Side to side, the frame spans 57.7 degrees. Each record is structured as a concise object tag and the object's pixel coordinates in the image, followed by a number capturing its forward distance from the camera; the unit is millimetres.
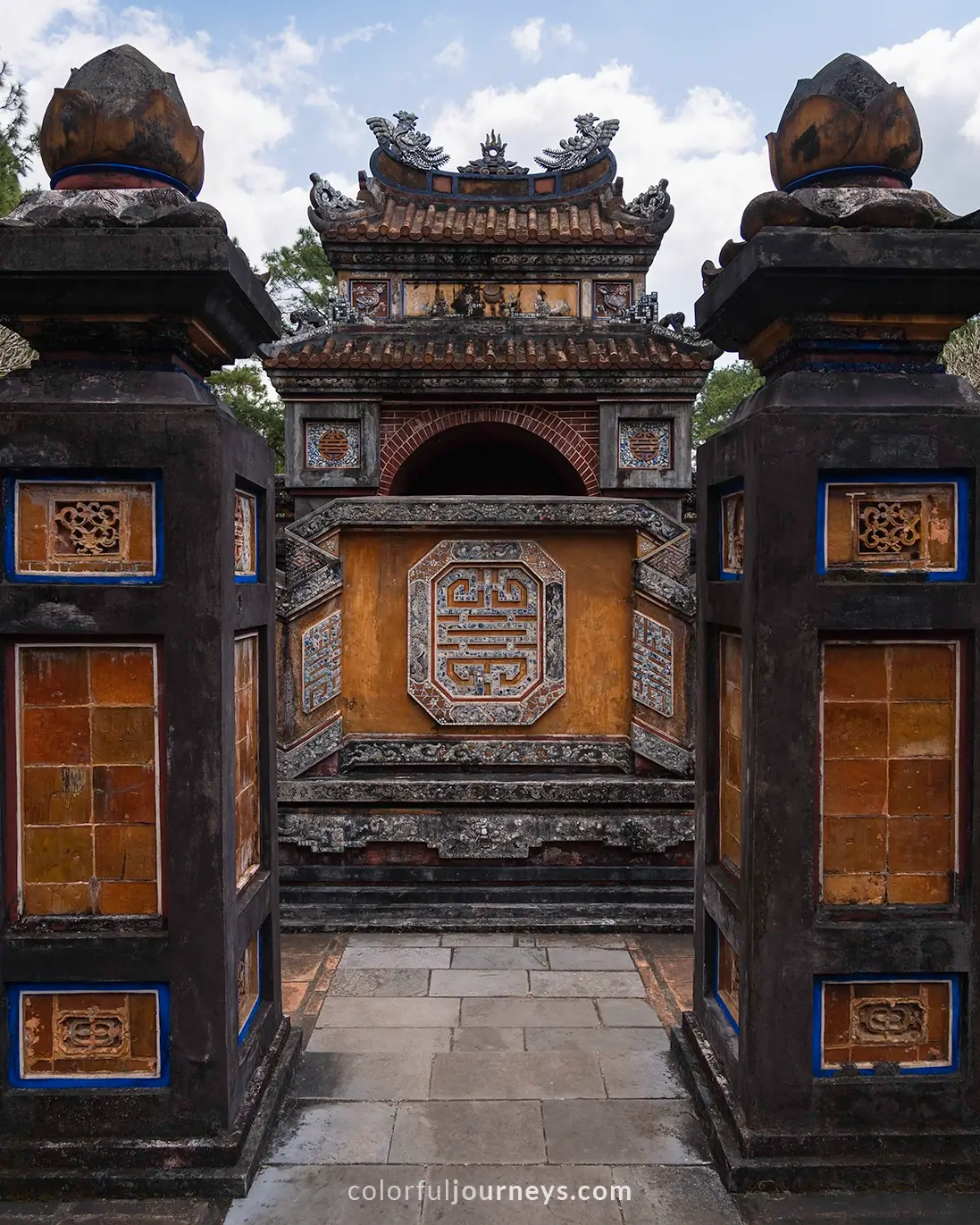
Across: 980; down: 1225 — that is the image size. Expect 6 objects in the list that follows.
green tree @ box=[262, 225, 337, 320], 23594
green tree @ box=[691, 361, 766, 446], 24500
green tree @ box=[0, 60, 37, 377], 15719
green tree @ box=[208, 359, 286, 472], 19594
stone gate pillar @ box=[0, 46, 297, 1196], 2988
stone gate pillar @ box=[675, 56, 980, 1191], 3008
